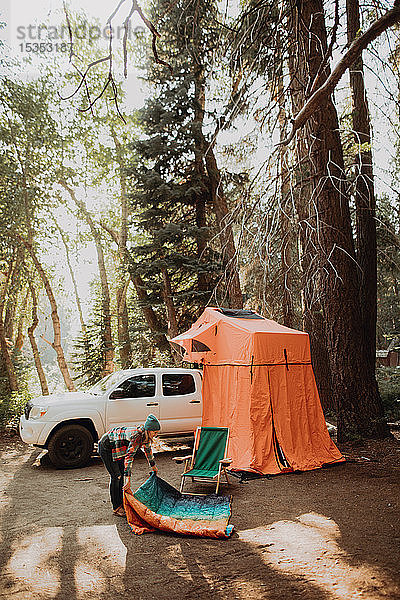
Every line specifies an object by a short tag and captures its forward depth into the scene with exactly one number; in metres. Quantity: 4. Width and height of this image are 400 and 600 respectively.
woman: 5.87
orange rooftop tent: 8.07
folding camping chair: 7.34
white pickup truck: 8.68
